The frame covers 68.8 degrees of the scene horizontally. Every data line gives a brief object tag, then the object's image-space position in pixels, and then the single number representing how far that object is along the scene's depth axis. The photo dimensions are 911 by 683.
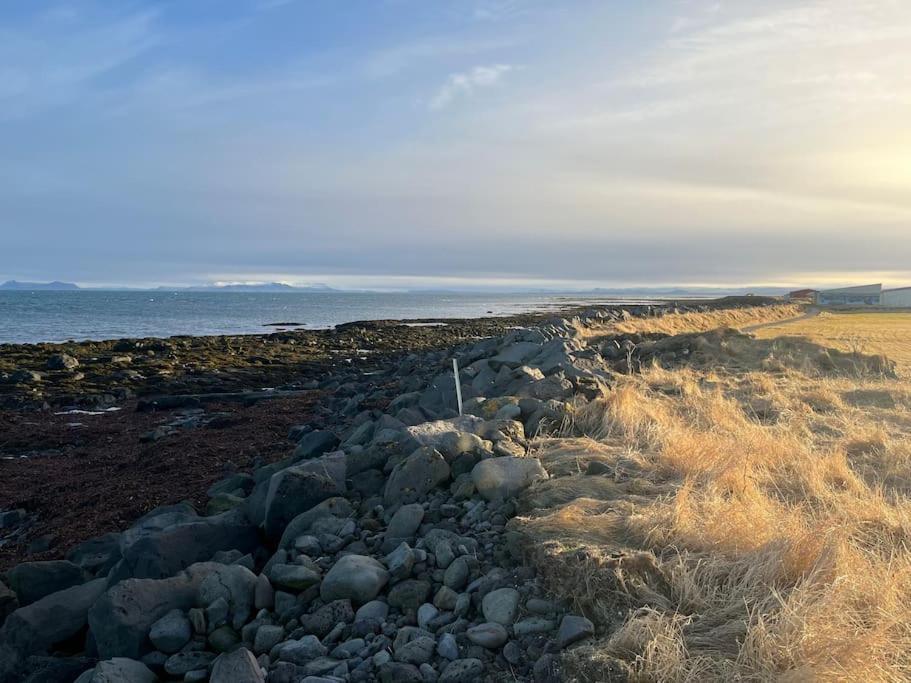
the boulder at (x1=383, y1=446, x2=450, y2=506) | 5.08
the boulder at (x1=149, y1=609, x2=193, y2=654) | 3.70
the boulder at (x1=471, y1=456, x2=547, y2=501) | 4.90
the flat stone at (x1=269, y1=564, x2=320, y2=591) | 3.99
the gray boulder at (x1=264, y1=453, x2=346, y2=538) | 5.43
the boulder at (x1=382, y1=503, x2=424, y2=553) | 4.46
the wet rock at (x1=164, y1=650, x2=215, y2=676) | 3.51
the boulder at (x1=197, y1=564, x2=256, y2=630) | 3.87
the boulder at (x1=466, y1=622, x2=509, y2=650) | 3.20
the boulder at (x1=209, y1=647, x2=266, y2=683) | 3.12
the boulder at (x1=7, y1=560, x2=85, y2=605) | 5.44
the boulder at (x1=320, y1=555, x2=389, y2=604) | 3.78
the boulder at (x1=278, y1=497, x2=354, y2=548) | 4.93
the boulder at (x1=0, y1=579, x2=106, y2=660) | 4.48
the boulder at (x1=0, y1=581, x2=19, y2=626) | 5.19
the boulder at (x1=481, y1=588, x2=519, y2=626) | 3.35
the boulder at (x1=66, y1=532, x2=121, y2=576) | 6.07
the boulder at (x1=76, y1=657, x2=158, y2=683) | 3.37
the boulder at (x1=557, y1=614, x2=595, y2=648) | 3.07
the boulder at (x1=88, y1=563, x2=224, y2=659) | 3.79
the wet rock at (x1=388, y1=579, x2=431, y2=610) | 3.70
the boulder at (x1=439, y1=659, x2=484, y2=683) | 3.02
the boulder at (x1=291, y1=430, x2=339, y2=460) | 8.52
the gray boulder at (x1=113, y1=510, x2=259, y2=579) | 5.07
